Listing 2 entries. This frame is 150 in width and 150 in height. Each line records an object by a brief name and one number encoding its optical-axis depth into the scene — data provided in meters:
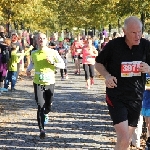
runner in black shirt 7.66
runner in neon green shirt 11.83
